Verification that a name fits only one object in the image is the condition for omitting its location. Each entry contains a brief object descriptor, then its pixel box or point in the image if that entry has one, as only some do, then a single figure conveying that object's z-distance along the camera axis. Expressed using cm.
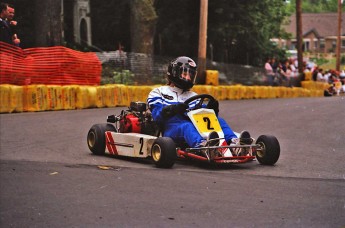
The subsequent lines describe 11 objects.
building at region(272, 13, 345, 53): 10056
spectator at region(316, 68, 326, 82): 4387
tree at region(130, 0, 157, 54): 2895
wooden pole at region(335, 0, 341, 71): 5608
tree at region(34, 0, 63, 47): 2362
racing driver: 982
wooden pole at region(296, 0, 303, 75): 4584
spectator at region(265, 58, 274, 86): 3484
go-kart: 946
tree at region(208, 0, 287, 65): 3594
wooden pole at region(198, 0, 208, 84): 2805
